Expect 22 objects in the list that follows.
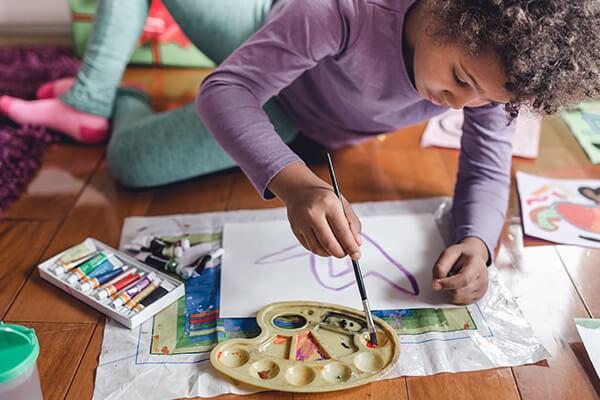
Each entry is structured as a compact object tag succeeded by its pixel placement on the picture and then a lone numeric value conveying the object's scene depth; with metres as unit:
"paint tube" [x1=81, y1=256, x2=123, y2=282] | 0.73
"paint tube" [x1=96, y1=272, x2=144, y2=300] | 0.69
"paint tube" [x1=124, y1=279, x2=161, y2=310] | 0.68
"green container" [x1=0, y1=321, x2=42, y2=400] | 0.52
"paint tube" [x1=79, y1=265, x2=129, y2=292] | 0.71
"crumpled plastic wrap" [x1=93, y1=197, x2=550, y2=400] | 0.60
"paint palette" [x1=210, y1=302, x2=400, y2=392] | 0.60
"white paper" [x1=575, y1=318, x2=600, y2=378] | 0.64
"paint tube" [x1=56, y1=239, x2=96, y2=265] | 0.75
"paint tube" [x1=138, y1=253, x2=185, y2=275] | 0.75
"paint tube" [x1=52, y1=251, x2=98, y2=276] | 0.73
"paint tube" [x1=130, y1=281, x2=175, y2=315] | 0.68
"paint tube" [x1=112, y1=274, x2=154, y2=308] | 0.68
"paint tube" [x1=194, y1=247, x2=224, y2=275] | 0.75
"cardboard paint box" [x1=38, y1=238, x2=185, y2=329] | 0.67
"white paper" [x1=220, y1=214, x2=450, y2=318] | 0.71
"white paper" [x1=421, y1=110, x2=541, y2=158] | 1.07
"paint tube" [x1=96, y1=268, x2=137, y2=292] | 0.71
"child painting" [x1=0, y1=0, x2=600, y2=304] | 0.53
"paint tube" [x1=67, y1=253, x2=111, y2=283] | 0.73
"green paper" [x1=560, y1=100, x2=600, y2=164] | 1.07
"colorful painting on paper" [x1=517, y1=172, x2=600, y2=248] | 0.84
